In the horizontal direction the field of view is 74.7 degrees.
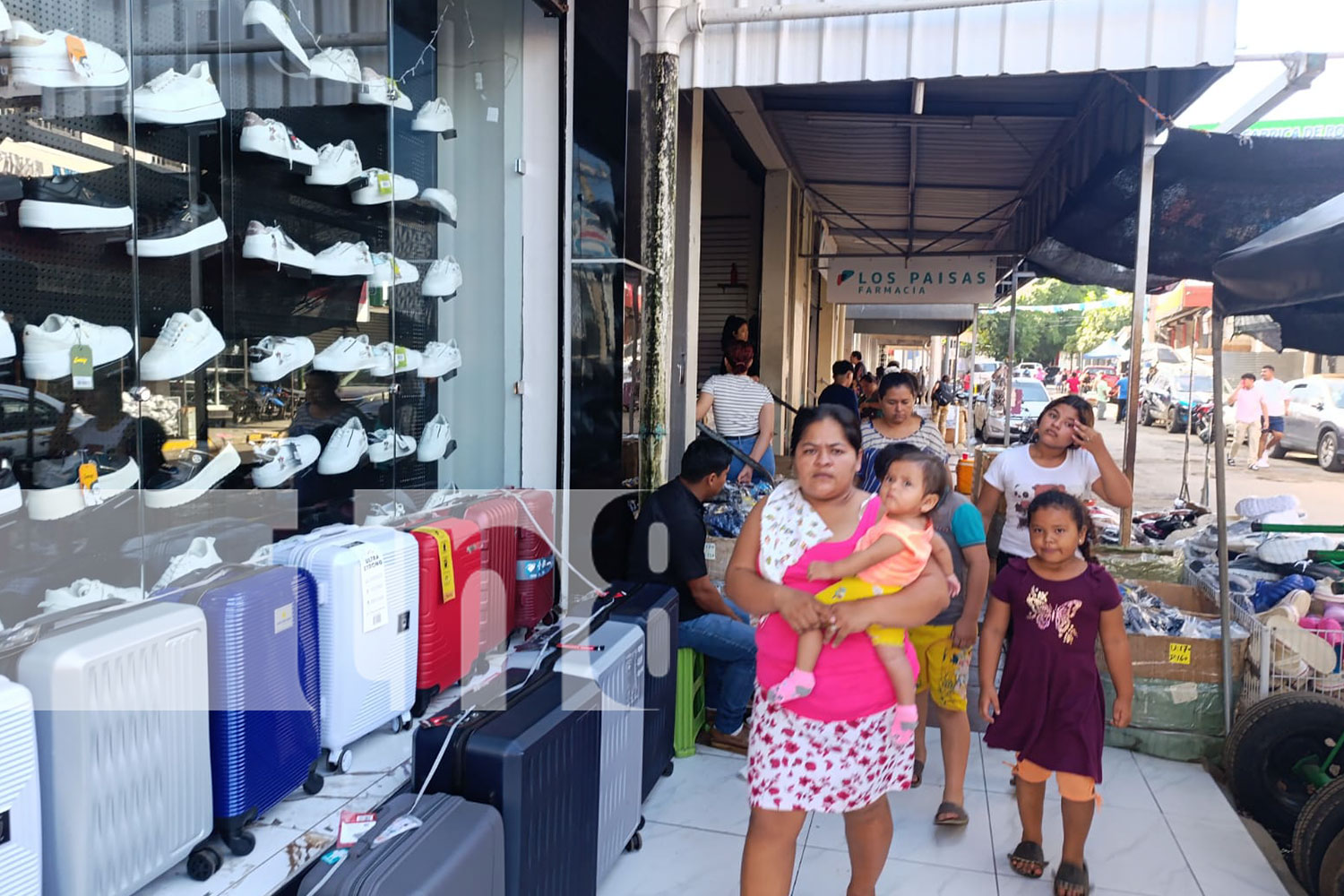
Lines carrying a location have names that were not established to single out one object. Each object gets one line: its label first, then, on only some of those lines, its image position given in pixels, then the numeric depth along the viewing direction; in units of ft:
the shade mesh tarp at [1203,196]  17.47
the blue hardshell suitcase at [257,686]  7.90
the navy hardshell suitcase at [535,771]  6.94
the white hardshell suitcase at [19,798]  5.85
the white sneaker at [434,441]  14.10
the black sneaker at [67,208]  8.30
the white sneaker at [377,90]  12.47
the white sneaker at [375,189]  12.46
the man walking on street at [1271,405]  52.06
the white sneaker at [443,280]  14.01
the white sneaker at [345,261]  11.84
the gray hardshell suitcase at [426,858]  5.69
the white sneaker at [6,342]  7.77
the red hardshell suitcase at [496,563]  12.73
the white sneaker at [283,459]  11.02
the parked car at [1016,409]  66.23
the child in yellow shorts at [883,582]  7.48
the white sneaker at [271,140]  10.53
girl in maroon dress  9.62
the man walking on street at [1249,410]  51.83
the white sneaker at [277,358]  10.94
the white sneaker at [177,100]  9.23
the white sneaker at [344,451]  12.07
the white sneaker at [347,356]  11.94
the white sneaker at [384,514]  12.26
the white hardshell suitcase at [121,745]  6.35
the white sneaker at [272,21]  10.63
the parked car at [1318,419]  52.80
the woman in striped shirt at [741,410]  19.74
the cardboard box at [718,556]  16.37
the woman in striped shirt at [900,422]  13.16
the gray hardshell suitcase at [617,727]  8.83
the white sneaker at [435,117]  13.82
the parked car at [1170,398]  76.18
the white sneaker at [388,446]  12.92
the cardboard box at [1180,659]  13.52
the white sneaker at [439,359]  14.06
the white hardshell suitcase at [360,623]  9.40
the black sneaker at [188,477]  9.69
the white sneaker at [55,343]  8.27
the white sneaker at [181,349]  9.48
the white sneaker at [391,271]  12.81
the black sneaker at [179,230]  9.45
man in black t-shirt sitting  12.14
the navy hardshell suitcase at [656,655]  10.64
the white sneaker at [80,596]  8.14
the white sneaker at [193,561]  9.29
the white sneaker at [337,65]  11.71
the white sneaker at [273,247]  10.69
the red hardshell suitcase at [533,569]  13.85
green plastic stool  12.62
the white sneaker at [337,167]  11.66
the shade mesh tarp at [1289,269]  10.41
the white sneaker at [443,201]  13.83
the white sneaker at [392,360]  12.79
